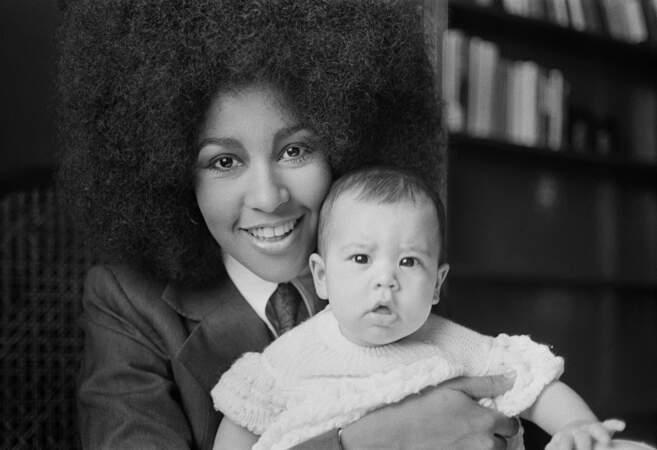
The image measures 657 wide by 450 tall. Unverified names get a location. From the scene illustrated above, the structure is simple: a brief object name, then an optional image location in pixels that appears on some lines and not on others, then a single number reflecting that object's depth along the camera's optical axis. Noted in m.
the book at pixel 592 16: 3.54
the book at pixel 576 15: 3.48
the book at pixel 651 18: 3.68
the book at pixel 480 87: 3.10
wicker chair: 1.62
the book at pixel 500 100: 3.16
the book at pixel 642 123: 3.83
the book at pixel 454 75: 3.01
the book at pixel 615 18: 3.63
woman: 1.34
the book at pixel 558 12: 3.43
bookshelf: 3.28
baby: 1.24
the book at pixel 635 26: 3.66
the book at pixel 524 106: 3.22
